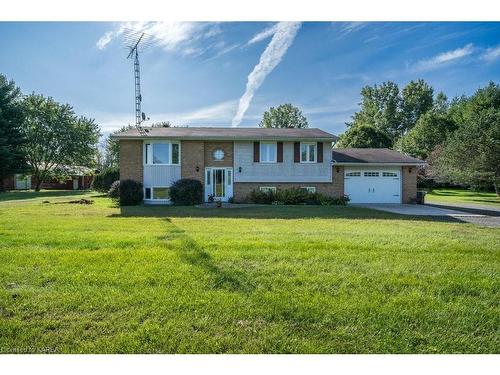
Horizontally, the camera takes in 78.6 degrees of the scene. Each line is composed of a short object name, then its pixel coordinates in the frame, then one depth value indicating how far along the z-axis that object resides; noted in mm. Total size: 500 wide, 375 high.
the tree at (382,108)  53375
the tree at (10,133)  28781
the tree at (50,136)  35219
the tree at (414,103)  53844
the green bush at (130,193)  16875
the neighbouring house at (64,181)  38625
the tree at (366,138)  37769
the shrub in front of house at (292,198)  17797
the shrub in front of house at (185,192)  17094
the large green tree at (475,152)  22547
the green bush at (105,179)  24016
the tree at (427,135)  39312
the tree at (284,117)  52094
